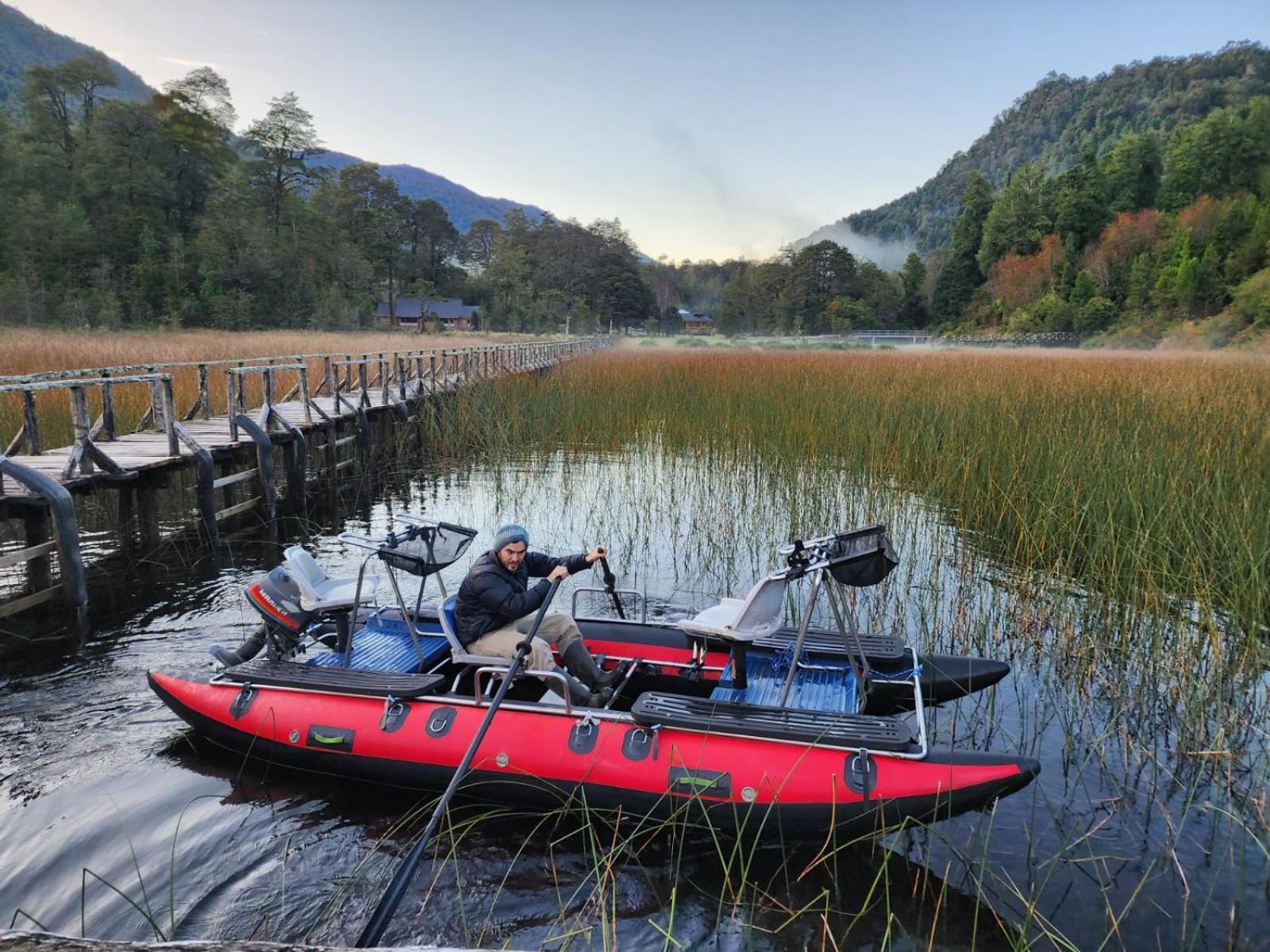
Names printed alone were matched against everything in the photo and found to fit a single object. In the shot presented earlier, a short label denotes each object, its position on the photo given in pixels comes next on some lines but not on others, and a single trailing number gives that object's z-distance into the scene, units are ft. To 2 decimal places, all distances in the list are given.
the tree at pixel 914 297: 251.80
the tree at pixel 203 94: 177.37
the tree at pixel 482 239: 339.77
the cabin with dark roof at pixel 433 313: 228.43
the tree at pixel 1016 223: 233.55
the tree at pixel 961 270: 244.63
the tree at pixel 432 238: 265.54
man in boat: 15.11
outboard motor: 16.08
